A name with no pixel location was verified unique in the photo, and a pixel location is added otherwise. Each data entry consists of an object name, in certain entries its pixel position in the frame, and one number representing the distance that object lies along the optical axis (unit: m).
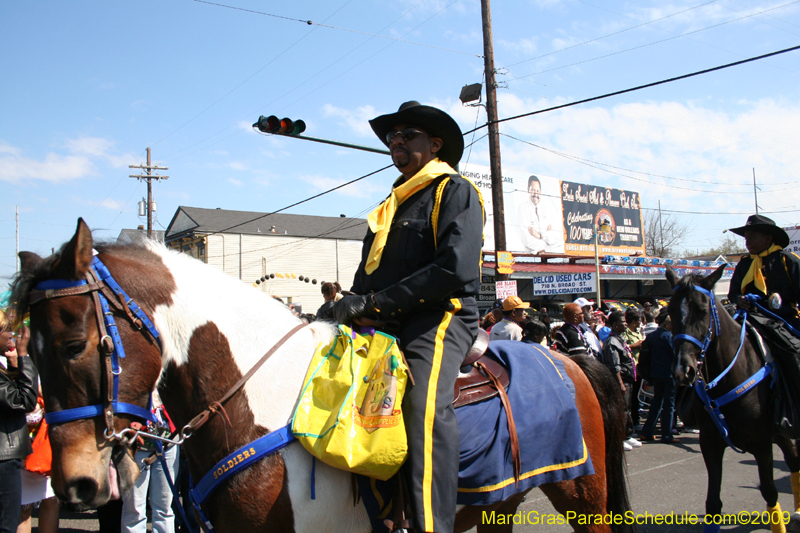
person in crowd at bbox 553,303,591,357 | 7.96
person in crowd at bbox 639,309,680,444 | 9.24
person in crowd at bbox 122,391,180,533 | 4.37
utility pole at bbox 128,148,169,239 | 31.43
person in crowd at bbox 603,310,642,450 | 8.91
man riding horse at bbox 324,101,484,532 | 2.35
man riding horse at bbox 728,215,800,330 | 5.48
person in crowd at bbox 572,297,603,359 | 8.49
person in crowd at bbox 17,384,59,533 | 4.50
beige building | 39.69
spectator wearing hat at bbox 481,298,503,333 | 9.44
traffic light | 9.89
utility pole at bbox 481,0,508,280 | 12.85
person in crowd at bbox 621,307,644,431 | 10.55
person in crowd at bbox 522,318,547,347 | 7.73
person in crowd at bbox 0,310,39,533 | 3.62
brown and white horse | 1.92
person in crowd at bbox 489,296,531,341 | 7.93
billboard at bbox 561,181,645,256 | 30.64
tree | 54.09
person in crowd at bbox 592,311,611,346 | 9.73
